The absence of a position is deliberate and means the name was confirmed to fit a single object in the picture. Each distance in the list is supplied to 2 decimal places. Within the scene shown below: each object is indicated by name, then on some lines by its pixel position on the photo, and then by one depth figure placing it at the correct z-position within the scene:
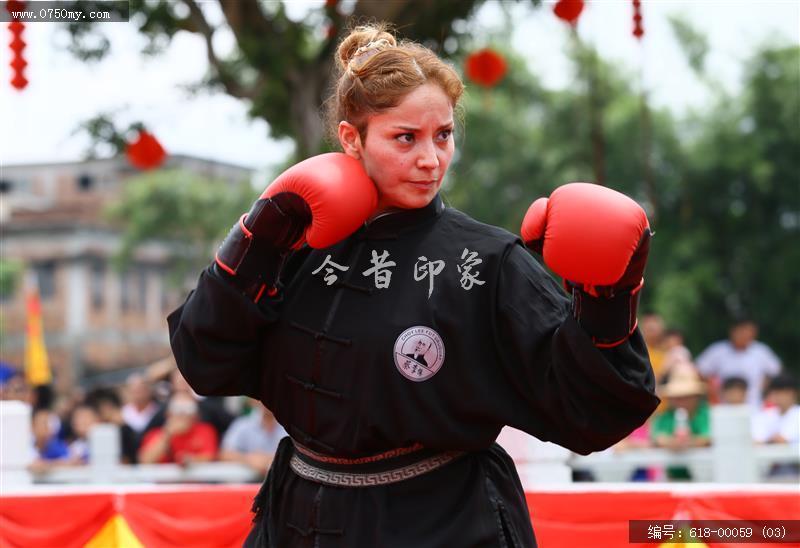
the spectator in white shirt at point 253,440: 15.01
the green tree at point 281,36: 16.66
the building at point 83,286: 82.56
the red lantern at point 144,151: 17.83
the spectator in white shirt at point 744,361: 18.44
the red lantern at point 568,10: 14.22
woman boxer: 4.55
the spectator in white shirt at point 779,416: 14.88
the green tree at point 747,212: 42.62
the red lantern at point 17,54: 12.21
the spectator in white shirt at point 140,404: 19.91
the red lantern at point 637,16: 12.37
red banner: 8.02
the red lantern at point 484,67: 17.61
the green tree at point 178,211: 63.47
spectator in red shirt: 15.94
